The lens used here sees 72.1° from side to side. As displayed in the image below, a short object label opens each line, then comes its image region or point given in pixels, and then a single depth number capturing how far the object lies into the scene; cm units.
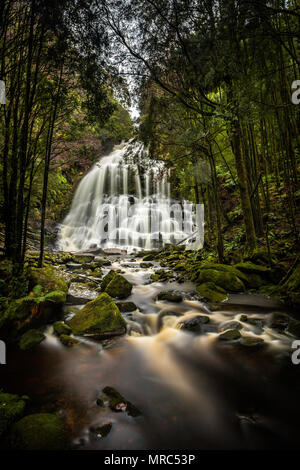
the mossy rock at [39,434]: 165
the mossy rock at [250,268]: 608
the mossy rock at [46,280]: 461
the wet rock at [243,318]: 425
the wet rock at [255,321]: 404
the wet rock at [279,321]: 386
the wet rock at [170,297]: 577
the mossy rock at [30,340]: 332
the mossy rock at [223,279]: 603
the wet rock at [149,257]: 1286
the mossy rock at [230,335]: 359
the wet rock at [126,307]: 512
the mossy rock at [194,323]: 413
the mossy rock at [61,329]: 372
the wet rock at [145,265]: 1087
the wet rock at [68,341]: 346
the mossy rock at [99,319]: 378
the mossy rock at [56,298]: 398
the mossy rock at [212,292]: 553
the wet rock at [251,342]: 332
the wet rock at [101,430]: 188
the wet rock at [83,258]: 1157
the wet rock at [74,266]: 945
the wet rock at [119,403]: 217
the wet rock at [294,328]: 356
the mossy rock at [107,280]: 648
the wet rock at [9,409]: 183
